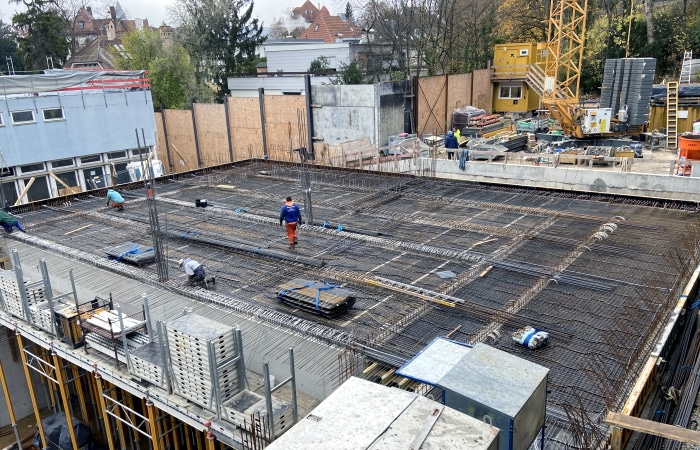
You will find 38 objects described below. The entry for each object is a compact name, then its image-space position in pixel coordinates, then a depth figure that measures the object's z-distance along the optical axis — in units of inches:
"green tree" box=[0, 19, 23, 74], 2220.8
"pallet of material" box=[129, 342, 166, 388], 329.4
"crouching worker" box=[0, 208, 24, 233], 577.9
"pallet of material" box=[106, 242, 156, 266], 494.0
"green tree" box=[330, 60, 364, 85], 1299.2
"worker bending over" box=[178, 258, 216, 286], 439.8
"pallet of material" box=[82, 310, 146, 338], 361.7
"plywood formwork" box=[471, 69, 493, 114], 1360.7
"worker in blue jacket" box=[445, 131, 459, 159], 893.2
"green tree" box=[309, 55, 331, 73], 1594.5
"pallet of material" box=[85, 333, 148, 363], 362.6
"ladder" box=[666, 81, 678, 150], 967.6
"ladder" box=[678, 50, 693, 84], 1176.2
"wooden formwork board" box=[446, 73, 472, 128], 1264.8
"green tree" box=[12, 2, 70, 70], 1788.9
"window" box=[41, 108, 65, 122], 933.8
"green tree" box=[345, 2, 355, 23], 3716.0
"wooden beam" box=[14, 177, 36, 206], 848.9
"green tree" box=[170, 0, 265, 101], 1711.4
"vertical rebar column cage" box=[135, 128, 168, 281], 449.1
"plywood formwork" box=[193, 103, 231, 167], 1306.6
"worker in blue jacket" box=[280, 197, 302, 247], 517.3
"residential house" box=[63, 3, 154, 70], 1883.6
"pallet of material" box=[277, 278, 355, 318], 382.3
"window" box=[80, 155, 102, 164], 1000.9
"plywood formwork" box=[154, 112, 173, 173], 1374.3
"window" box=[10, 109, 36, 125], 895.1
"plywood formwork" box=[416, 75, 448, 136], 1179.3
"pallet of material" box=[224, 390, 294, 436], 287.0
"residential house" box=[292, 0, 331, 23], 5027.1
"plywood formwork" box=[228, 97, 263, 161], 1247.5
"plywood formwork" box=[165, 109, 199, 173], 1358.3
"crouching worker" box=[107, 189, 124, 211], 688.4
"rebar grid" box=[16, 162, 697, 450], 346.3
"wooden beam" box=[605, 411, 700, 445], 223.3
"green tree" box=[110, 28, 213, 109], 1545.3
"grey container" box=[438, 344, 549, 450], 209.8
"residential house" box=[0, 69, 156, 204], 898.1
